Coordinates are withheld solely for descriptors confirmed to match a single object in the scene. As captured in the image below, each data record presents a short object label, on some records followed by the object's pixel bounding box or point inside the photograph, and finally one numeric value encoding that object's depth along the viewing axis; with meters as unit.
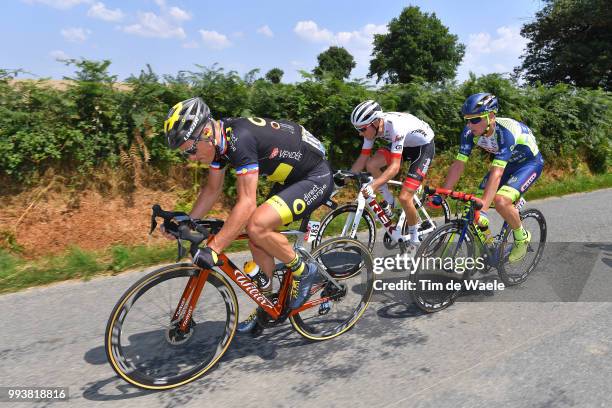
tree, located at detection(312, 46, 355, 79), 87.69
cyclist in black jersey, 2.81
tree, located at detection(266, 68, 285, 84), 91.47
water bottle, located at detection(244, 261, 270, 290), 3.29
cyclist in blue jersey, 4.26
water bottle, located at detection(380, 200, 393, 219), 5.56
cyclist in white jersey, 5.01
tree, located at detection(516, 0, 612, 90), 29.22
